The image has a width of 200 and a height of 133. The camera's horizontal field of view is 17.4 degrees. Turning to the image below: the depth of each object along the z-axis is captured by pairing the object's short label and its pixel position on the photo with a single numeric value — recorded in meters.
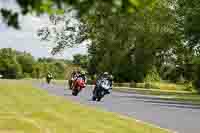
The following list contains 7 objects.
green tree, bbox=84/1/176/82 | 86.19
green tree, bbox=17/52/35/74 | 177.38
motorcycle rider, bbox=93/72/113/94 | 36.34
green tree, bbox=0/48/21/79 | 158.75
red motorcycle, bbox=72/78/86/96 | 42.38
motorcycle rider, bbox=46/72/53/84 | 81.88
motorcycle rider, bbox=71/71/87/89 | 43.83
